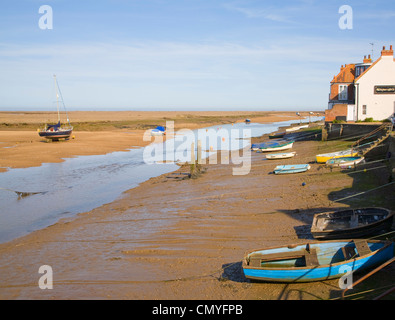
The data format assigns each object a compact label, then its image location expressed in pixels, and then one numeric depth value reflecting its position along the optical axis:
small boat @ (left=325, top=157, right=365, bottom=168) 22.70
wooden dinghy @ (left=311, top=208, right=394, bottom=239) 12.12
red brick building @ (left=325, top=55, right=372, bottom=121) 43.19
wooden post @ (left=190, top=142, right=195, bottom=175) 25.99
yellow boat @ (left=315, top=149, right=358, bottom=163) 24.98
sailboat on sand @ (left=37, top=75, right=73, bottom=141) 47.84
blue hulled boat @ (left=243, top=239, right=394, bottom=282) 9.68
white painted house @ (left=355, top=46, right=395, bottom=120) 36.53
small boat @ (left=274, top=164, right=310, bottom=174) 23.77
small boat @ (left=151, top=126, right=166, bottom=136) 63.44
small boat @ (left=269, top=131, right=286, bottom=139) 49.69
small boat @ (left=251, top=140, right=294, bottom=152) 34.50
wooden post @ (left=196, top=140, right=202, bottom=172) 27.34
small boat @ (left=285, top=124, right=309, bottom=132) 54.85
